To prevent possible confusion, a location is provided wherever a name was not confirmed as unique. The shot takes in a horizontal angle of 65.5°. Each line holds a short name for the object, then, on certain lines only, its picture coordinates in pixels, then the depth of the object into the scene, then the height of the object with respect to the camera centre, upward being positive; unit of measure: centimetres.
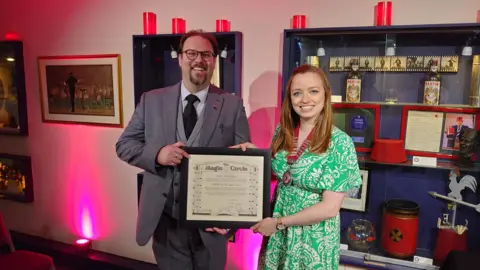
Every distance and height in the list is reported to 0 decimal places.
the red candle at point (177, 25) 255 +50
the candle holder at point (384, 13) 207 +48
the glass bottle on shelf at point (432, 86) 212 +9
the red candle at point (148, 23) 258 +51
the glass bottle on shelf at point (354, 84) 227 +10
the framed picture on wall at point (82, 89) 297 +6
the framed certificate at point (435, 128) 212 -16
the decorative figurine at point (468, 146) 205 -24
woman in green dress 149 -31
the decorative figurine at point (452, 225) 212 -72
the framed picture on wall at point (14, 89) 330 +6
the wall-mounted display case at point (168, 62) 244 +25
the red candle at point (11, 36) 336 +54
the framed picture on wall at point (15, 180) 345 -77
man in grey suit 178 -18
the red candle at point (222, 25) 246 +48
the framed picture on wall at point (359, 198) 232 -62
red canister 217 -75
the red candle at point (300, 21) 226 +47
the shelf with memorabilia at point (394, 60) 204 +24
